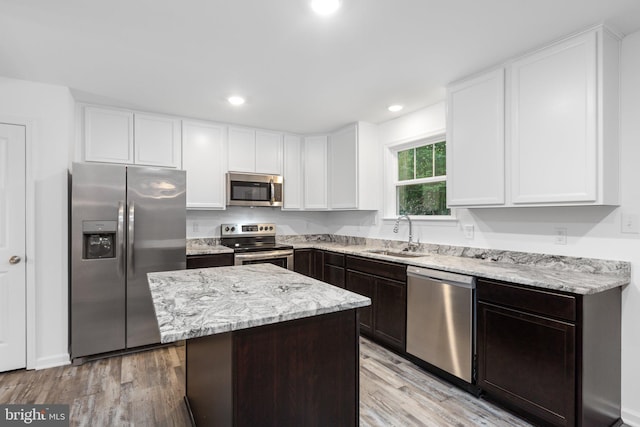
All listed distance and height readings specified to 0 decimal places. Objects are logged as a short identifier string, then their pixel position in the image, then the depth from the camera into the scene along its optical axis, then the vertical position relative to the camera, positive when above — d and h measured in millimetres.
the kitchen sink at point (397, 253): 3371 -427
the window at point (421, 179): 3434 +380
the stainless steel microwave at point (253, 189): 4082 +301
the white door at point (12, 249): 2680 -298
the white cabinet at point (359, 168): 3988 +557
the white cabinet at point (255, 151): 4145 +809
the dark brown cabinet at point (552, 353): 1812 -838
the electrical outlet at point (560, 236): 2355 -165
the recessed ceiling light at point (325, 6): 1769 +1132
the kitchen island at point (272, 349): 1251 -569
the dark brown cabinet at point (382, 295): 2955 -795
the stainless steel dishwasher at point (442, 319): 2359 -824
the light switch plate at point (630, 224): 2035 -67
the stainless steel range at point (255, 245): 3842 -414
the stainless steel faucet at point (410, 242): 3566 -318
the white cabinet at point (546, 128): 1988 +577
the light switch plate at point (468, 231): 3014 -165
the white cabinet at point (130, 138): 3336 +802
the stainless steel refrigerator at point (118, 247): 2885 -322
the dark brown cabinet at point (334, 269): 3727 -653
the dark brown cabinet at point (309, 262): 4121 -624
